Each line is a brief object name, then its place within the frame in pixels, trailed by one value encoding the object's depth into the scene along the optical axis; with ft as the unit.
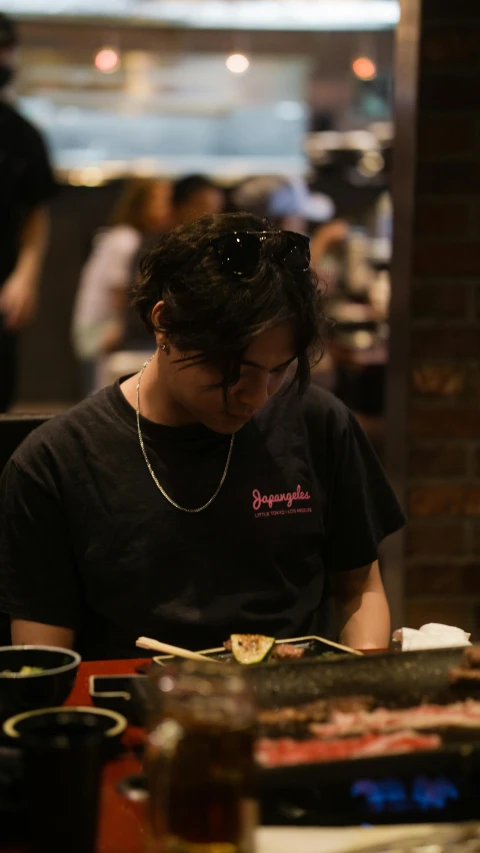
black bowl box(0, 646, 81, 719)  7.15
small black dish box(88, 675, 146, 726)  7.24
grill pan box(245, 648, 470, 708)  7.18
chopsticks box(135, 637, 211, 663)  7.70
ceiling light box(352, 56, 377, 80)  32.72
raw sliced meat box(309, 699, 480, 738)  6.90
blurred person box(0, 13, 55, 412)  15.51
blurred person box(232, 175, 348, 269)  27.71
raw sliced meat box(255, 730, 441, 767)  6.67
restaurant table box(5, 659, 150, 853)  6.56
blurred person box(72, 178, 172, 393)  23.52
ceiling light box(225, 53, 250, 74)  33.12
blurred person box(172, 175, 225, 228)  23.10
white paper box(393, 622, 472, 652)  7.85
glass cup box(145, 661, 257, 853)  6.32
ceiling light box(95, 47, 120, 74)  31.98
